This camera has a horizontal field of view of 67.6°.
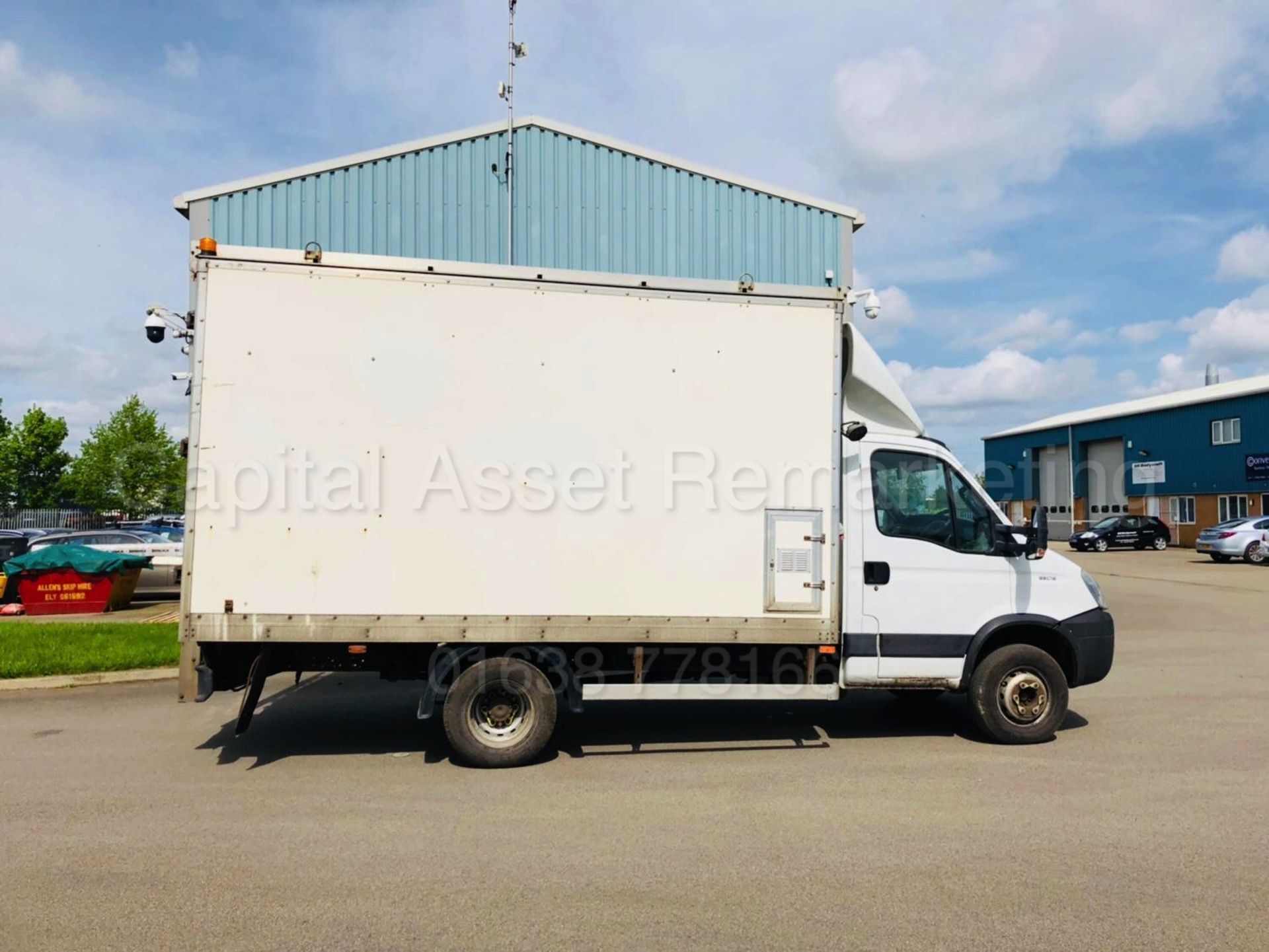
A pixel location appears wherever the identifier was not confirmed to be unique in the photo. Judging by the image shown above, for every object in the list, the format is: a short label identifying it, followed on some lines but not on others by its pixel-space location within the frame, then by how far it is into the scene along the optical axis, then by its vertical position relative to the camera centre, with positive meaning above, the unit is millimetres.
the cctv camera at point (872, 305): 13547 +3079
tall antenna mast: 14117 +6566
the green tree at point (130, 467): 47812 +2275
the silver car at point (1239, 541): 28859 -530
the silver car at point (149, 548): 18141 -740
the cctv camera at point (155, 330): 10711 +2084
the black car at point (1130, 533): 38125 -418
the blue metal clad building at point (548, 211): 13633 +4544
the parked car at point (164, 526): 22562 -476
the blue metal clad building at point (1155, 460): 41062 +3180
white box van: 6094 +109
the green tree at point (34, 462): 53281 +2823
